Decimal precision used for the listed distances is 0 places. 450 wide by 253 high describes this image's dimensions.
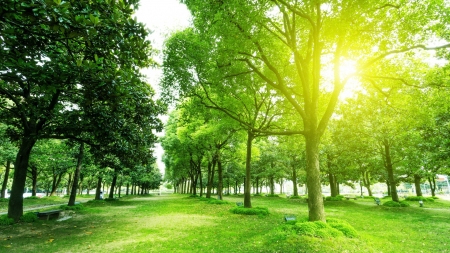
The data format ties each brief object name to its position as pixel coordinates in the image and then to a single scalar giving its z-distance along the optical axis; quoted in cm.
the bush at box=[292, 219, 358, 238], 835
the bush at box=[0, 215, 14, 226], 1195
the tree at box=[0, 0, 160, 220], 391
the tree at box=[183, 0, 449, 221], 893
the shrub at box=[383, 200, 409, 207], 2225
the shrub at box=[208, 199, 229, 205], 2266
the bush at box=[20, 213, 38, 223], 1305
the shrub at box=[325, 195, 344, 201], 2892
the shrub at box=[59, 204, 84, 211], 1812
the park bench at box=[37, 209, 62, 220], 1409
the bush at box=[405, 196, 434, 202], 2910
